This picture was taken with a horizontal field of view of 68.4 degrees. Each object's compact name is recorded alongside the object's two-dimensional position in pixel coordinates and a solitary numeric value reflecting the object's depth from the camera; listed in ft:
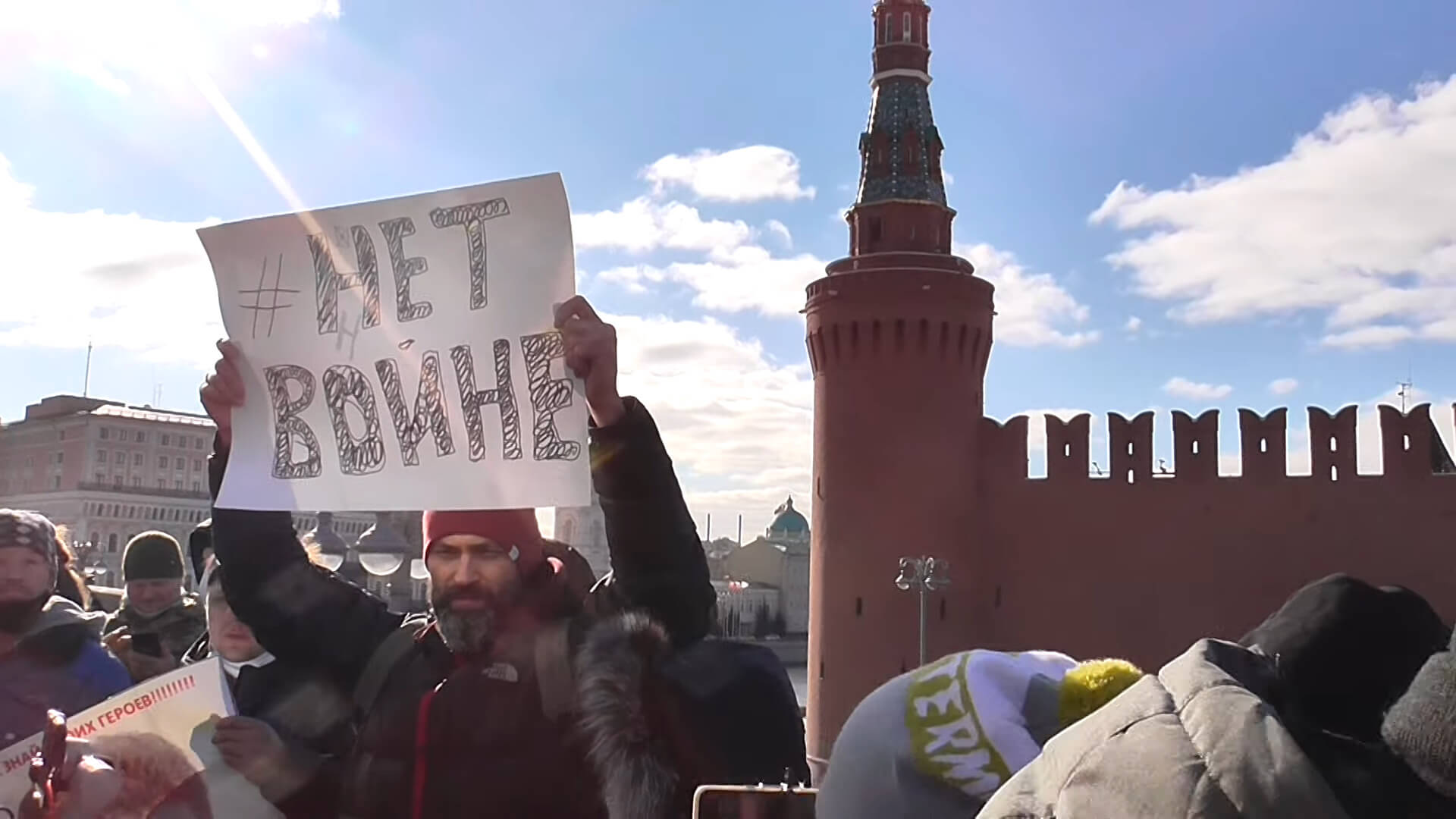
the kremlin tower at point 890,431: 49.39
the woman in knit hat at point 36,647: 9.12
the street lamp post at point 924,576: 43.21
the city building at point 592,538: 153.99
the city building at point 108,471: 124.67
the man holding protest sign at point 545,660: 6.73
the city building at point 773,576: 168.45
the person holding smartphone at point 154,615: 11.72
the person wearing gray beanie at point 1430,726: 3.13
